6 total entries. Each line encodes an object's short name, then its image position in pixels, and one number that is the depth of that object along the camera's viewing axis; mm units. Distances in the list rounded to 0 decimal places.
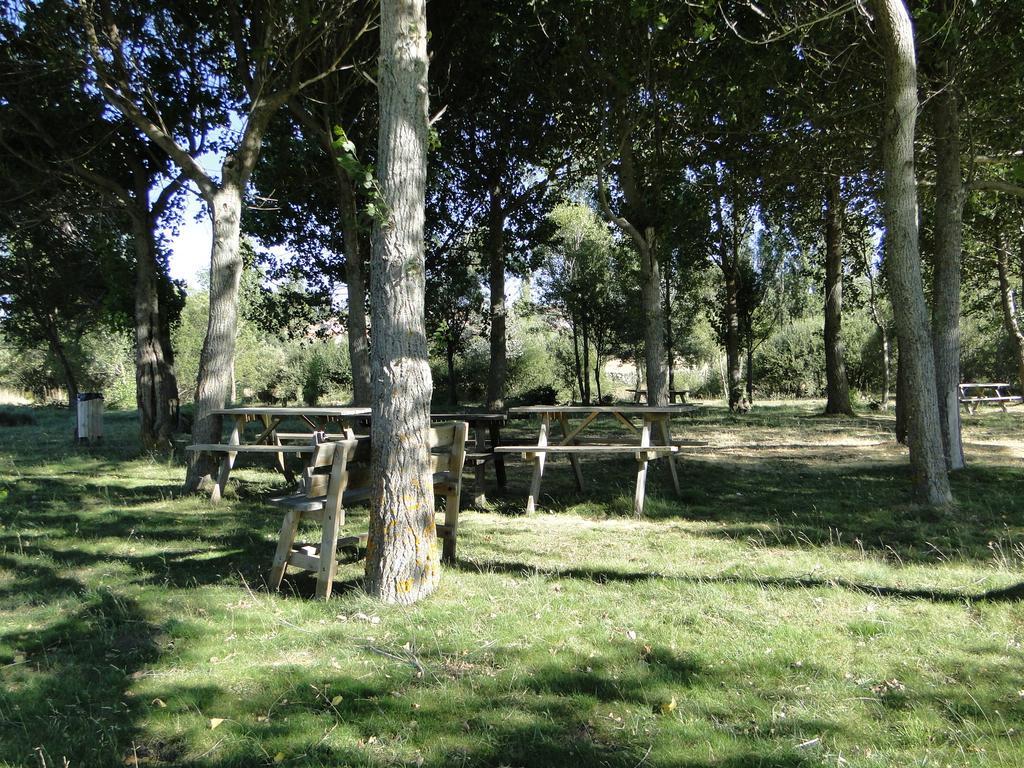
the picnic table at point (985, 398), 18469
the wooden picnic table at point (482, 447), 7171
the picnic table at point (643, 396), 16905
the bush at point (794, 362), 33312
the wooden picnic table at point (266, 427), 7133
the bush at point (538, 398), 27031
